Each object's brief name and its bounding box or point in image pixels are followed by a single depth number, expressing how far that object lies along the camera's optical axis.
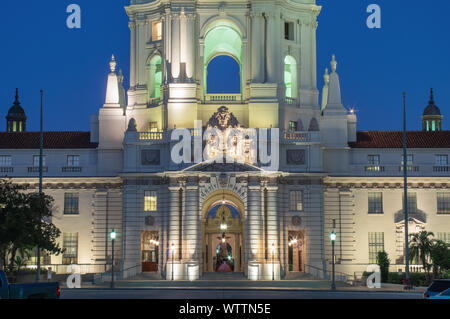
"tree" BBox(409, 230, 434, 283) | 68.25
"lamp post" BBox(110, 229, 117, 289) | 63.29
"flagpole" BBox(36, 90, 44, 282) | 53.12
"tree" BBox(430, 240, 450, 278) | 66.00
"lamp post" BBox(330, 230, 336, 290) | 62.66
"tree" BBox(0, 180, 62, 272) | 50.38
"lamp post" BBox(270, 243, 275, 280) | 68.34
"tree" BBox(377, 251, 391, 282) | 69.56
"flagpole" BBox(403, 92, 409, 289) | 60.59
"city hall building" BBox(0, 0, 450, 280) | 70.31
